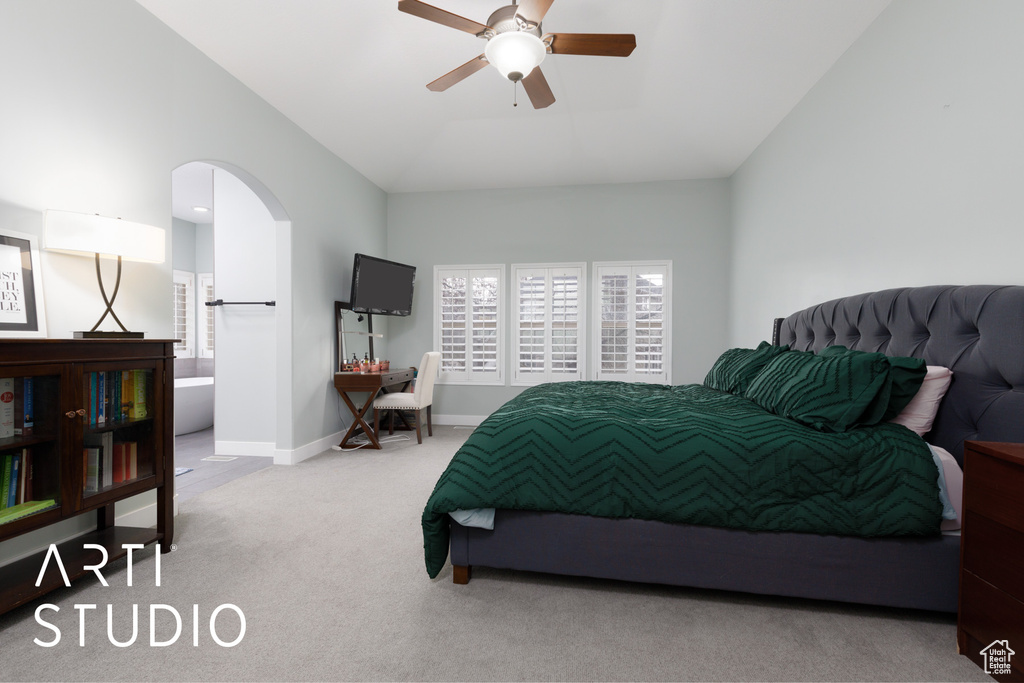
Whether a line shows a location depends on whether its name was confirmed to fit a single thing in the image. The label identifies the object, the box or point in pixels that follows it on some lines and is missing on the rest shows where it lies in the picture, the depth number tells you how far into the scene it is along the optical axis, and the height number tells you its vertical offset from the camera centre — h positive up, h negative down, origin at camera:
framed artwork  1.97 +0.18
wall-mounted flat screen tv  4.71 +0.48
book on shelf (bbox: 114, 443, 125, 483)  2.15 -0.57
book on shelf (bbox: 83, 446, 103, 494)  2.02 -0.56
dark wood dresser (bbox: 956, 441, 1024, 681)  1.30 -0.61
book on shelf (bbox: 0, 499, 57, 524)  1.72 -0.63
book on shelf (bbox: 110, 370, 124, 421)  2.13 -0.27
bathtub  5.12 -0.78
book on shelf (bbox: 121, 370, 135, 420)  2.17 -0.28
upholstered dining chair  4.60 -0.58
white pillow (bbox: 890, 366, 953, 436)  1.93 -0.24
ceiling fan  2.29 +1.45
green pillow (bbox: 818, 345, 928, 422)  1.90 -0.16
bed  1.69 -0.74
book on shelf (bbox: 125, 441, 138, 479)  2.21 -0.56
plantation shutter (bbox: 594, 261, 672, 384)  5.42 +0.17
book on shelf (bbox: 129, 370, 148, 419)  2.22 -0.28
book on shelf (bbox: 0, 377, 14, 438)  1.75 -0.27
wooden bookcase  1.79 -0.43
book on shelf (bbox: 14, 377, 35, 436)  1.80 -0.28
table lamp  2.06 +0.40
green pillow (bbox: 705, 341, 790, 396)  3.09 -0.19
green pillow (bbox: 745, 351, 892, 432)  1.87 -0.21
